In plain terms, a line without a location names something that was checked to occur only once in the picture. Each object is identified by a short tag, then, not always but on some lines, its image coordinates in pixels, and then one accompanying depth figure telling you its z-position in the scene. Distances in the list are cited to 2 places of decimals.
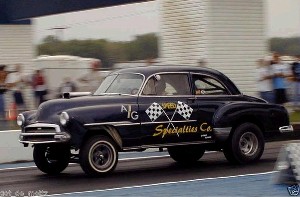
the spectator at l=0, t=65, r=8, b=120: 20.27
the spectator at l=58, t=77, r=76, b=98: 22.86
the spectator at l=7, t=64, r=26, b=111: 21.38
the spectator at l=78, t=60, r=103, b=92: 21.84
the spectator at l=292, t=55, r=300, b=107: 21.47
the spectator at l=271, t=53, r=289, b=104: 19.94
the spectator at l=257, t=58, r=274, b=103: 19.97
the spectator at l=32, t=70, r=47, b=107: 20.97
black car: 11.78
